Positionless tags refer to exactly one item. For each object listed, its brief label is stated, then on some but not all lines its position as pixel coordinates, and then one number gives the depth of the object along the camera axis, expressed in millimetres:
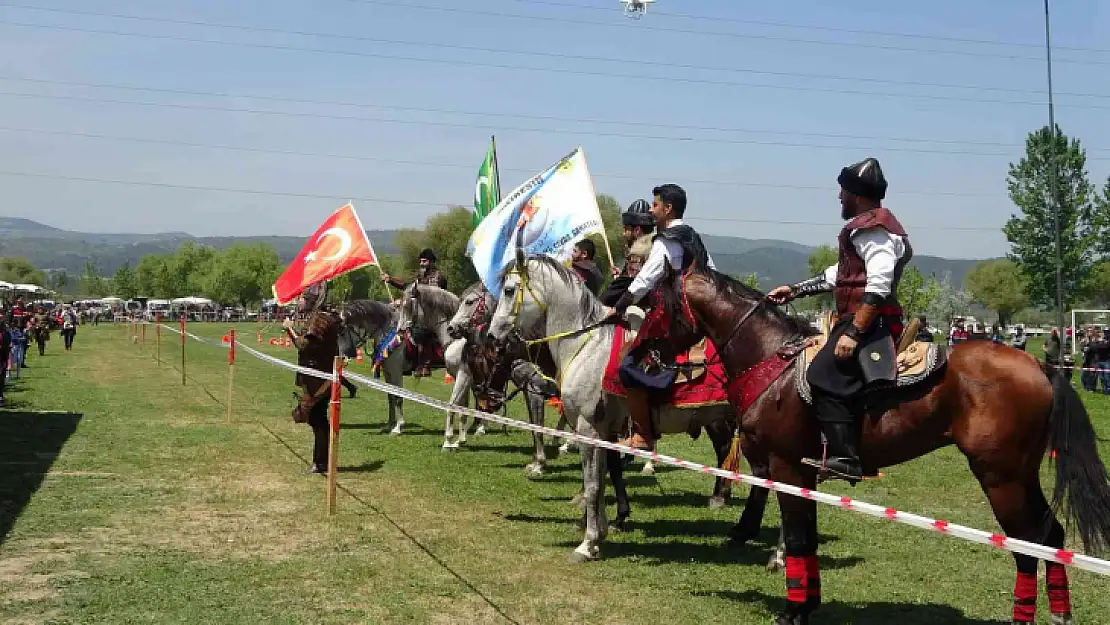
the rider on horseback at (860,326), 5926
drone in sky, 24656
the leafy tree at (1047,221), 71625
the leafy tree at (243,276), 148375
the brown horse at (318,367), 12242
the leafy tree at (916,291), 90081
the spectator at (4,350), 19953
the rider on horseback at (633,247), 9562
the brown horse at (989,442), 5762
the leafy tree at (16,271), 188875
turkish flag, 14484
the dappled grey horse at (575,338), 8758
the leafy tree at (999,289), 120250
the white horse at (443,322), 15273
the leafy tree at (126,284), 188750
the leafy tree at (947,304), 131375
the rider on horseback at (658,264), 7617
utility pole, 23534
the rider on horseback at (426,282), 16312
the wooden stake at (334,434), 9477
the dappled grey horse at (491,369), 11367
